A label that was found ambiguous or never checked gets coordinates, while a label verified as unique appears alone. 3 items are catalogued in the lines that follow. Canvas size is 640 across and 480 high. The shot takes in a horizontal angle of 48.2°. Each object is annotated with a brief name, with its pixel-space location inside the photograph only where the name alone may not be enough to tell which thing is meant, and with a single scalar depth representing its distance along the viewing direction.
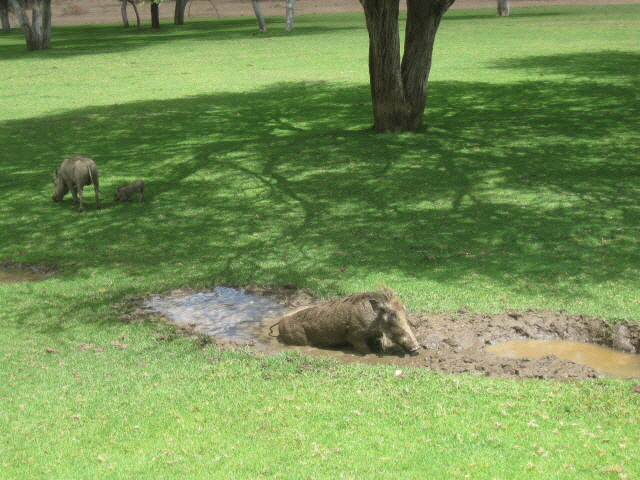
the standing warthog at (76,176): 14.15
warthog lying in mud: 8.26
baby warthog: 15.01
